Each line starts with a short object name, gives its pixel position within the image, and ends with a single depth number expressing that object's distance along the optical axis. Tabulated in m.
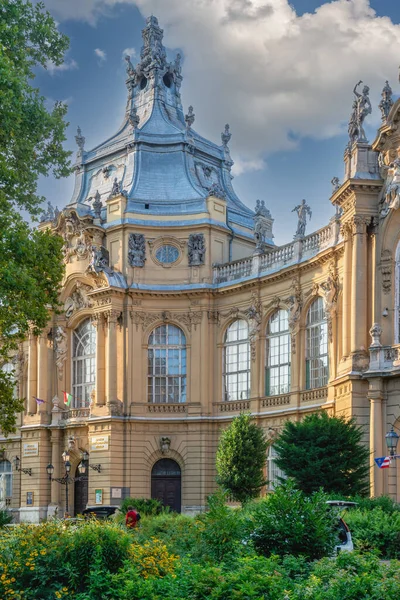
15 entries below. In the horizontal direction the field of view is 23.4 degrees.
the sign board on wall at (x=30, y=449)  53.19
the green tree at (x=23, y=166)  27.92
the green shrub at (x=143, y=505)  39.35
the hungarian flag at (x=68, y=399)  51.28
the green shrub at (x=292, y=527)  16.70
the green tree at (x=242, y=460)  38.81
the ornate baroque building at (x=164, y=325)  43.97
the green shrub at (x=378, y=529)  23.27
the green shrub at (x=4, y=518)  38.09
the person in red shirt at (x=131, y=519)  27.02
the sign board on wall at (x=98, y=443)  48.47
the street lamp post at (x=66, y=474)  48.34
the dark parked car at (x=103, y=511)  35.75
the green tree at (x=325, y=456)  31.11
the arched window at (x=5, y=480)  56.91
